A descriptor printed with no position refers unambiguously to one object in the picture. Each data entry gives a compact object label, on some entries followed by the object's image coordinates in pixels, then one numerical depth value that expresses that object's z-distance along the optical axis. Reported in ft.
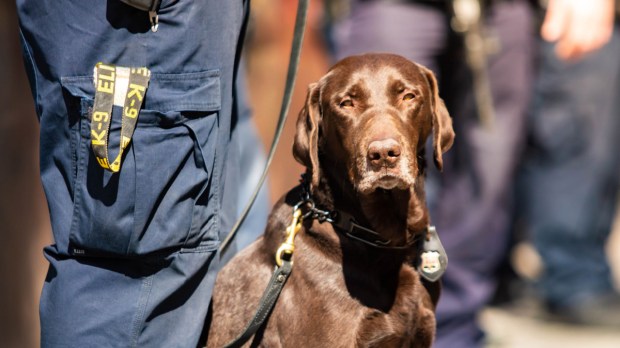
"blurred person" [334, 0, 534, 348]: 32.91
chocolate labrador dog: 21.56
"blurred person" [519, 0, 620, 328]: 42.65
